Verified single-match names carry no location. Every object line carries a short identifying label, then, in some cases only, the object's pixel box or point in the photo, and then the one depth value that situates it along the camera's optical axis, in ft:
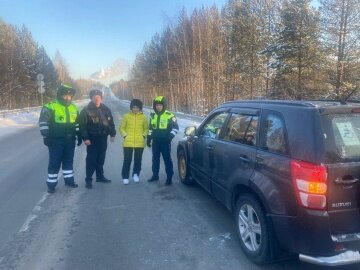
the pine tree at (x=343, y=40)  66.64
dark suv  9.90
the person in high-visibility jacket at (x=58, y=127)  20.89
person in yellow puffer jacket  22.85
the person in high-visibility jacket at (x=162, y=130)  22.58
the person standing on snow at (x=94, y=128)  22.19
